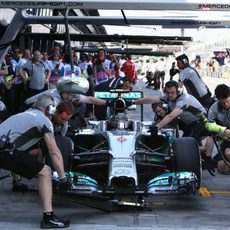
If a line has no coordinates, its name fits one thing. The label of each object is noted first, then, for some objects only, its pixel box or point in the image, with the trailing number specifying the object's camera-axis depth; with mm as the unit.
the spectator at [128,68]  25859
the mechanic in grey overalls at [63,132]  7090
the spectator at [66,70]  15981
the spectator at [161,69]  32950
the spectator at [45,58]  15466
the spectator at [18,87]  14526
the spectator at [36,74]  14453
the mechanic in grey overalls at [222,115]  8531
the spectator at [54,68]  16062
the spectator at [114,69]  20766
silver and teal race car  7066
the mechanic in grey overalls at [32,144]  6363
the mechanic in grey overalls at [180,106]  8883
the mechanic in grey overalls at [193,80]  11664
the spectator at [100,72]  18156
